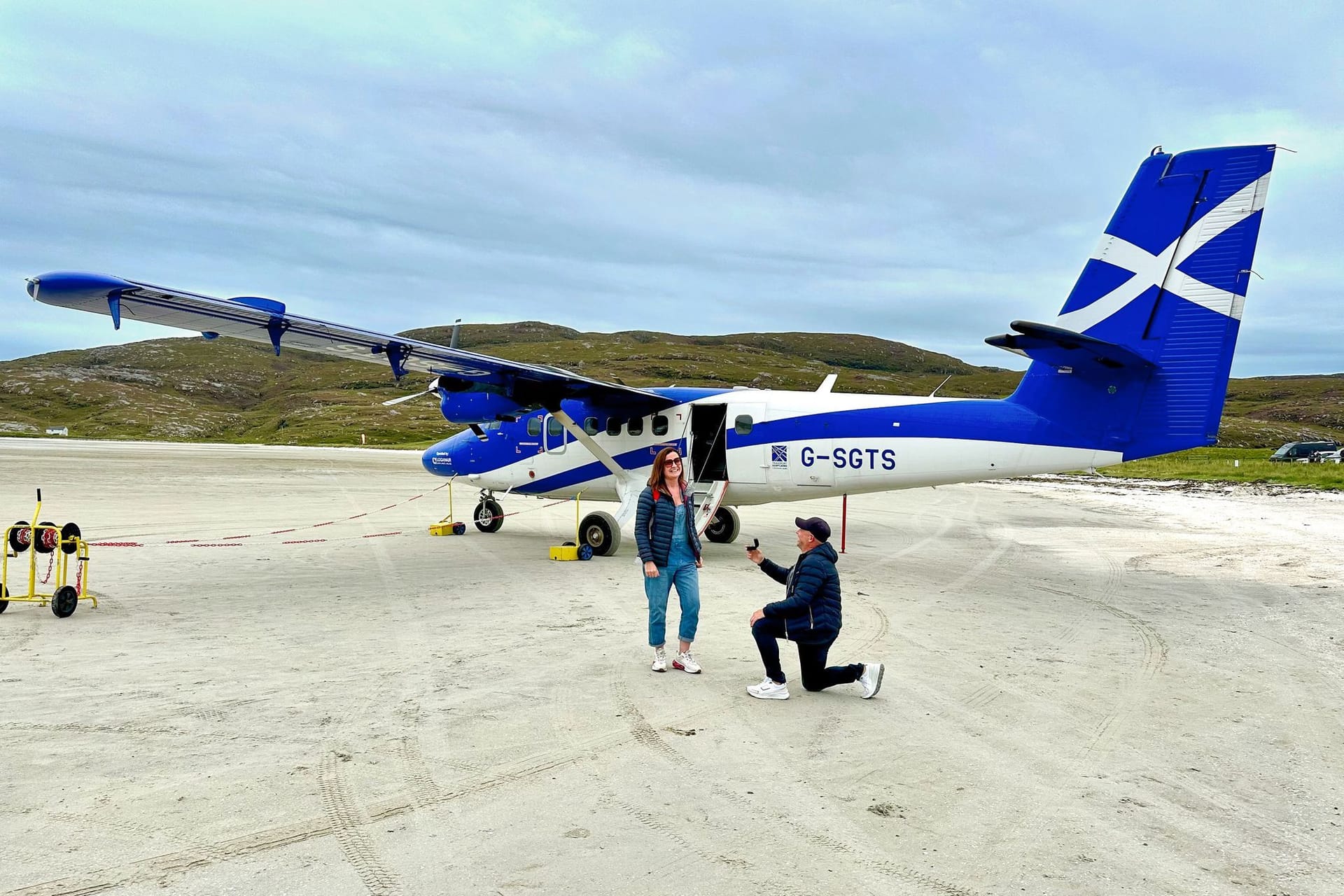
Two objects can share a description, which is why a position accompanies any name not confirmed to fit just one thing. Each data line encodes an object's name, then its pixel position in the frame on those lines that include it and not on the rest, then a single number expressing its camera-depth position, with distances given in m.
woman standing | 7.33
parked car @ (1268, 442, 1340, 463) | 50.59
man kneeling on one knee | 6.50
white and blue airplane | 11.12
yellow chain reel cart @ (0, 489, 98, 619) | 9.17
